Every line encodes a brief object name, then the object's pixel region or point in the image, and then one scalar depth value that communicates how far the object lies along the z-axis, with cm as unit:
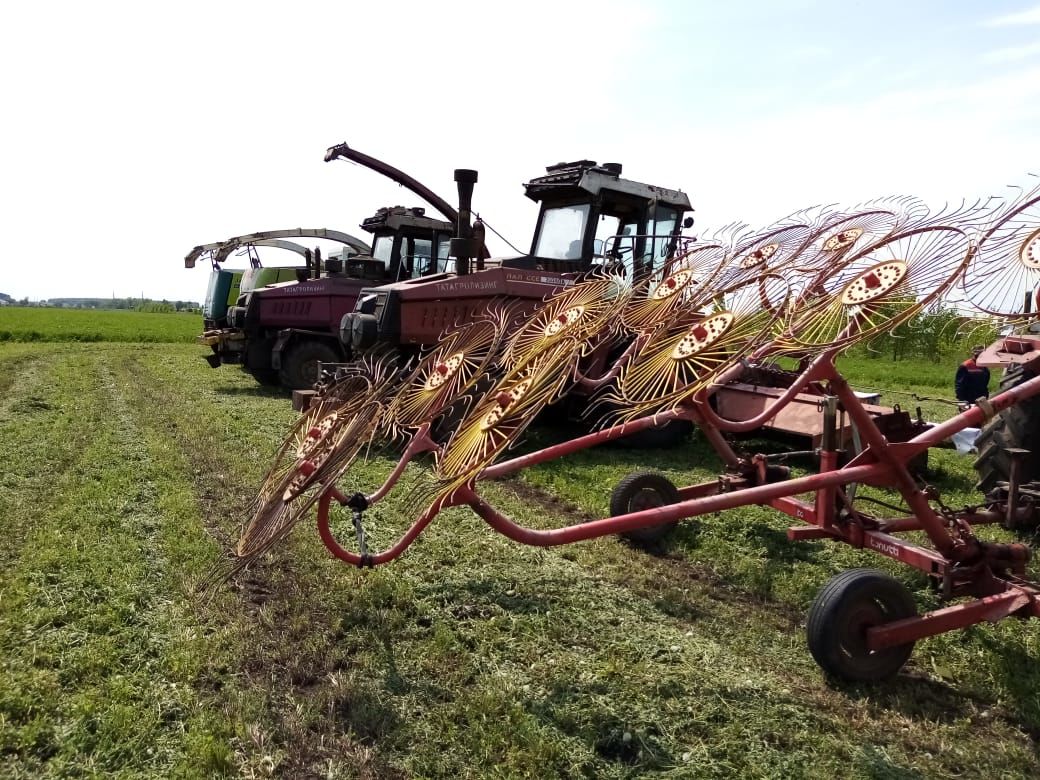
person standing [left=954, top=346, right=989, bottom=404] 855
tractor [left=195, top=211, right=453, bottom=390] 1085
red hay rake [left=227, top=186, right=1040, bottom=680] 275
